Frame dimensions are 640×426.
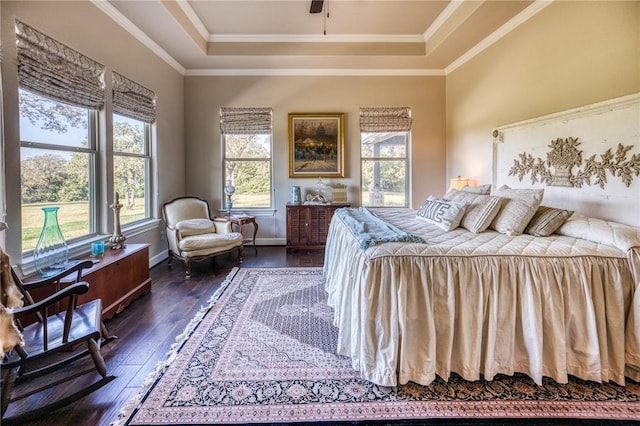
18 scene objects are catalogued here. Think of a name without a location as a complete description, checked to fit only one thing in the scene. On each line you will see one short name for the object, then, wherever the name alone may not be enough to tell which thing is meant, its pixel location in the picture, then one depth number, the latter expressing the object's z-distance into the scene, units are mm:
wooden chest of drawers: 5152
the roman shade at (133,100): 3509
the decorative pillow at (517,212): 2367
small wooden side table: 4797
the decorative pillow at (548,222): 2266
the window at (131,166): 3715
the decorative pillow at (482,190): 3137
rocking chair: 1567
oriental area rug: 1587
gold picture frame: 5426
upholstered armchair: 3930
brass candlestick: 3076
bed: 1730
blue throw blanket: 1940
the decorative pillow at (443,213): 2596
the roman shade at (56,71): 2373
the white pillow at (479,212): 2488
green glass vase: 2217
